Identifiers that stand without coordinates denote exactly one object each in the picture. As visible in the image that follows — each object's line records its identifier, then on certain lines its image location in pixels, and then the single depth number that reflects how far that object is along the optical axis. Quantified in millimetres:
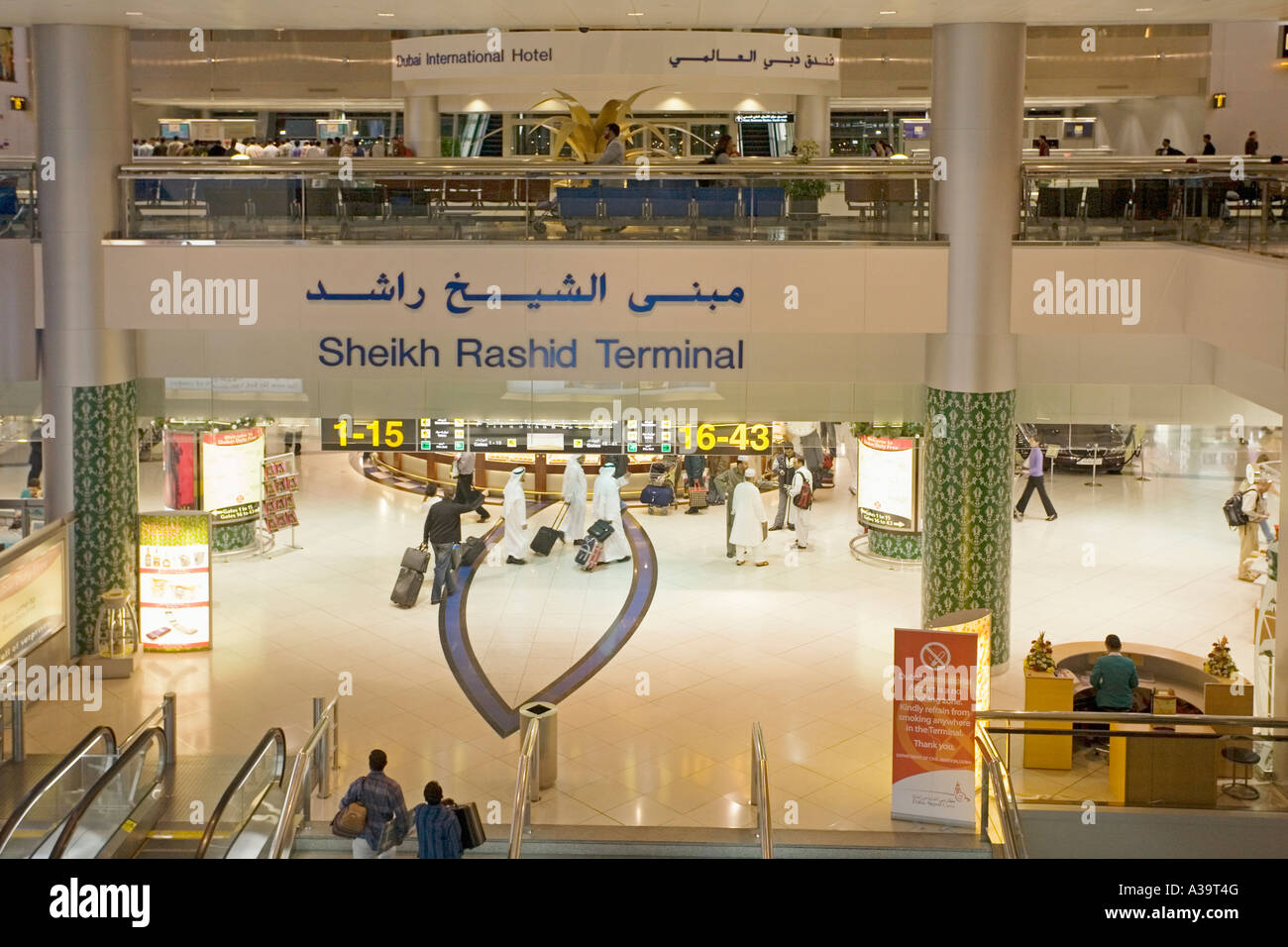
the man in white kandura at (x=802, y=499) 16766
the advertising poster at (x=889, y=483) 15875
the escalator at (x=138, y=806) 7535
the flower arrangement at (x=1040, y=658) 10508
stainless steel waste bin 9930
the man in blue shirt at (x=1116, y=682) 10148
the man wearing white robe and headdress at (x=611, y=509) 16656
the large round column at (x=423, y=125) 22766
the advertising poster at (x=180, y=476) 15539
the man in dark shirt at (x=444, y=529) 14891
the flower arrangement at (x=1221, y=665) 10484
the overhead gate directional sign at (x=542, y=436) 13633
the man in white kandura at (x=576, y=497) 17172
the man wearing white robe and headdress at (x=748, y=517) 16016
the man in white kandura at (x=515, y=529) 16578
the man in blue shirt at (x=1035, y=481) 18281
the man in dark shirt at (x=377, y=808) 8211
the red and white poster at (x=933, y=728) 9219
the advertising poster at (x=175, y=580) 12906
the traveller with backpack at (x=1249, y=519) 15086
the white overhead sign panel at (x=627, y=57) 17953
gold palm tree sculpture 14539
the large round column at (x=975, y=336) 12219
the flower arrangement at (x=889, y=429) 14570
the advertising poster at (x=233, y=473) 15688
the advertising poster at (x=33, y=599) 11305
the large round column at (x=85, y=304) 12680
